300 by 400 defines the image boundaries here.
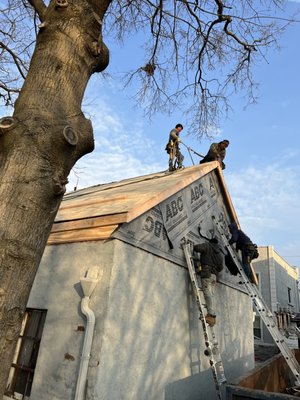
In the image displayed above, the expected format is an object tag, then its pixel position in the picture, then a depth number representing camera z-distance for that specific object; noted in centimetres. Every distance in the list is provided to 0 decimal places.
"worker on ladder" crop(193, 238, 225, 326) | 685
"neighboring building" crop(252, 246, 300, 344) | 2088
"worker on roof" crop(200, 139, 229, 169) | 1117
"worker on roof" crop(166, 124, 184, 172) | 1207
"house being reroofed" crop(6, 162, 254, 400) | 483
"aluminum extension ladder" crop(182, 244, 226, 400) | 567
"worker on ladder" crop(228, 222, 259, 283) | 823
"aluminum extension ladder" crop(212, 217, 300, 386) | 540
